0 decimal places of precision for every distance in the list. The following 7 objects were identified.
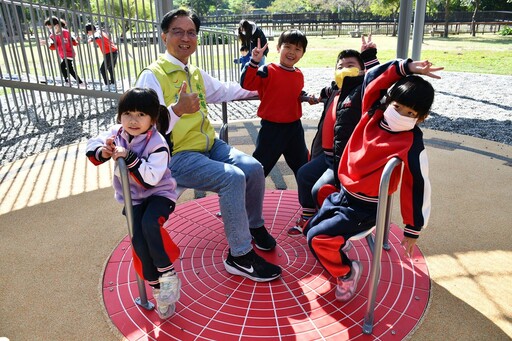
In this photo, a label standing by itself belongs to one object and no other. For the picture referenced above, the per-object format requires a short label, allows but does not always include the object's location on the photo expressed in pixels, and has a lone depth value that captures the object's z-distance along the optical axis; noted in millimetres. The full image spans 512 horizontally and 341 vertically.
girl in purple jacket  2057
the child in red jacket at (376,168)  2025
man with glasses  2498
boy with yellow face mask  2674
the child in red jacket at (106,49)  6655
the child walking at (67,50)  7821
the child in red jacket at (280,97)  3056
